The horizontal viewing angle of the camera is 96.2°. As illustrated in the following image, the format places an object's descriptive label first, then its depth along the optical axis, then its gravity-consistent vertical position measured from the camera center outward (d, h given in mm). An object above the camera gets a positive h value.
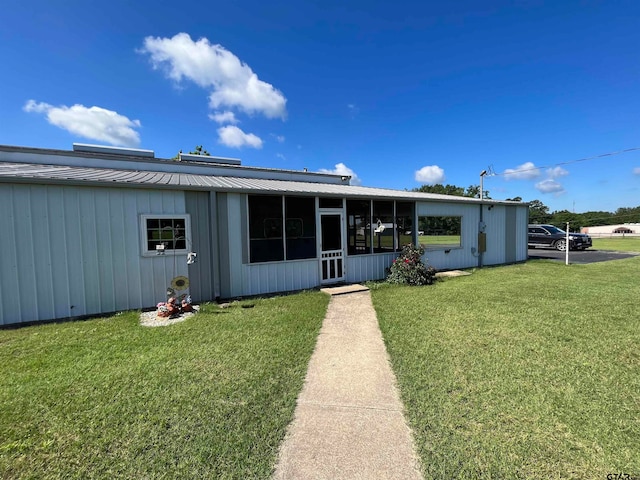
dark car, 17547 -893
